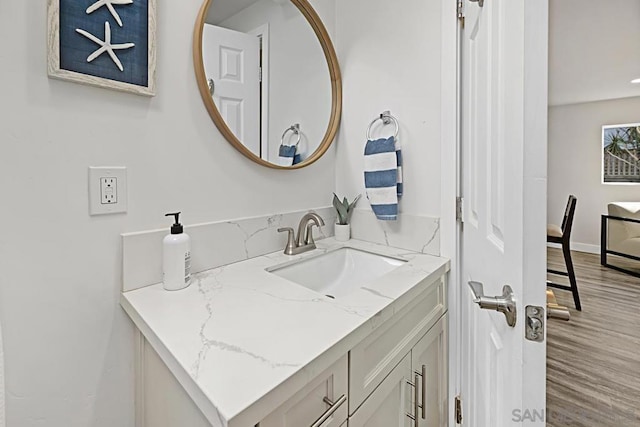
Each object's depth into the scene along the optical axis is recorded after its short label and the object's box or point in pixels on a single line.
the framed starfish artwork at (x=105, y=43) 0.76
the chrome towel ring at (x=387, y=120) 1.37
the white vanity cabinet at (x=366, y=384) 0.56
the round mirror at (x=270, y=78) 1.08
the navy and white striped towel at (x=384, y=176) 1.34
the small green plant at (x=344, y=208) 1.55
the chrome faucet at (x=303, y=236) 1.29
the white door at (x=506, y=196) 0.50
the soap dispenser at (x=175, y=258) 0.89
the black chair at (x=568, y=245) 2.82
